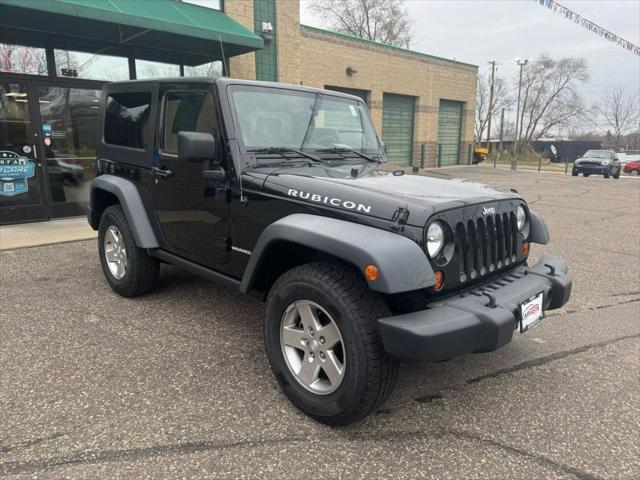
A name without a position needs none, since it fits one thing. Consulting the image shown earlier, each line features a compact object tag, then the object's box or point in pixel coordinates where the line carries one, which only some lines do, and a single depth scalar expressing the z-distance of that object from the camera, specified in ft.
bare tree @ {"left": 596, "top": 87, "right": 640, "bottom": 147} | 225.97
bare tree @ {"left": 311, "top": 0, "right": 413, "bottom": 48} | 126.31
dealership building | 24.13
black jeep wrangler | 7.42
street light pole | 93.18
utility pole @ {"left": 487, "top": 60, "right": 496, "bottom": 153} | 141.77
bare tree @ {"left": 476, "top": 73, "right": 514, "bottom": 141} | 194.25
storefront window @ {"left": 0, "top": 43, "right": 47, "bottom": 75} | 24.36
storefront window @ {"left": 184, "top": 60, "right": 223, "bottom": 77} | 32.01
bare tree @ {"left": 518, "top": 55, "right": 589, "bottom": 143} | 170.30
